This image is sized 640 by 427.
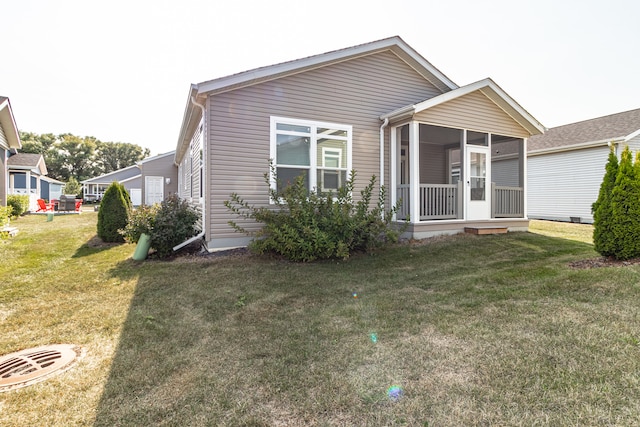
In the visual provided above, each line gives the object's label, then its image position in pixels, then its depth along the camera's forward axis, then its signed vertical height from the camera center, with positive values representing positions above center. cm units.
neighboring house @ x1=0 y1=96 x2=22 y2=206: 1180 +311
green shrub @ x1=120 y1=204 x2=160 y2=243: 687 -29
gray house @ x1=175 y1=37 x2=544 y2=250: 693 +195
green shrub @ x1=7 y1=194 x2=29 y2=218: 1486 +35
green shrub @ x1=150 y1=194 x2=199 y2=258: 683 -34
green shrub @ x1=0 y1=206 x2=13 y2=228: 636 -7
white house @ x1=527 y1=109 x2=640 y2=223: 1324 +203
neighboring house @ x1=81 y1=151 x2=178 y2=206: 1920 +202
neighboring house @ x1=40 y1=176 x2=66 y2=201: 2836 +220
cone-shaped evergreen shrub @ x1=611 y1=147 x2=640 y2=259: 470 -2
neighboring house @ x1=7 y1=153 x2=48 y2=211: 1942 +225
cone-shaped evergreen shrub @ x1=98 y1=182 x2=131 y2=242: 873 -15
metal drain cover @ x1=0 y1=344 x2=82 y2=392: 241 -125
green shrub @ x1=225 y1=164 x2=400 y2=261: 590 -31
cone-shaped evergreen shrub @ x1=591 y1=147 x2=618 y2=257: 491 -12
